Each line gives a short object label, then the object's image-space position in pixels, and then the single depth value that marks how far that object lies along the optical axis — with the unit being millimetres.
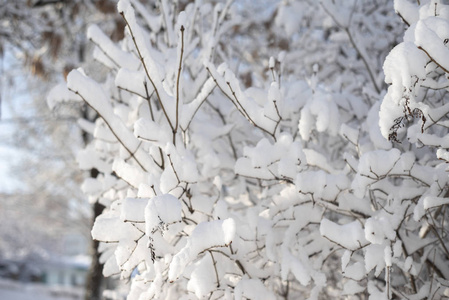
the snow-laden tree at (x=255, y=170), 1361
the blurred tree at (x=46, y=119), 4801
